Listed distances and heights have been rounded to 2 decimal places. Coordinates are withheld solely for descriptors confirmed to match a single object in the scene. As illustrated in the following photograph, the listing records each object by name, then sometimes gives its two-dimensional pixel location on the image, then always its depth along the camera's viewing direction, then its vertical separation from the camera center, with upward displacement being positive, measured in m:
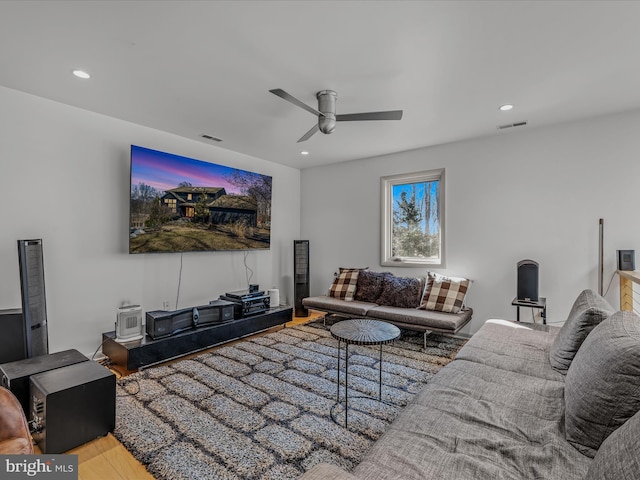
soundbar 3.03 -0.84
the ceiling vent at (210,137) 3.82 +1.26
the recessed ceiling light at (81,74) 2.37 +1.26
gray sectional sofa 1.03 -0.78
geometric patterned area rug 1.72 -1.20
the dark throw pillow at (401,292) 3.92 -0.69
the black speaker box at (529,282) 3.32 -0.46
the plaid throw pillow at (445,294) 3.65 -0.67
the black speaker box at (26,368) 1.92 -0.84
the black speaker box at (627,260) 2.97 -0.21
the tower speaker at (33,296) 2.29 -0.43
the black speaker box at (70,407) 1.74 -0.97
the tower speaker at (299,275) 4.90 -0.58
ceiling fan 2.57 +1.04
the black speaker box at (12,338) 2.31 -0.74
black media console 2.82 -1.04
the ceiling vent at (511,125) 3.37 +1.24
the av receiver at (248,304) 3.83 -0.82
